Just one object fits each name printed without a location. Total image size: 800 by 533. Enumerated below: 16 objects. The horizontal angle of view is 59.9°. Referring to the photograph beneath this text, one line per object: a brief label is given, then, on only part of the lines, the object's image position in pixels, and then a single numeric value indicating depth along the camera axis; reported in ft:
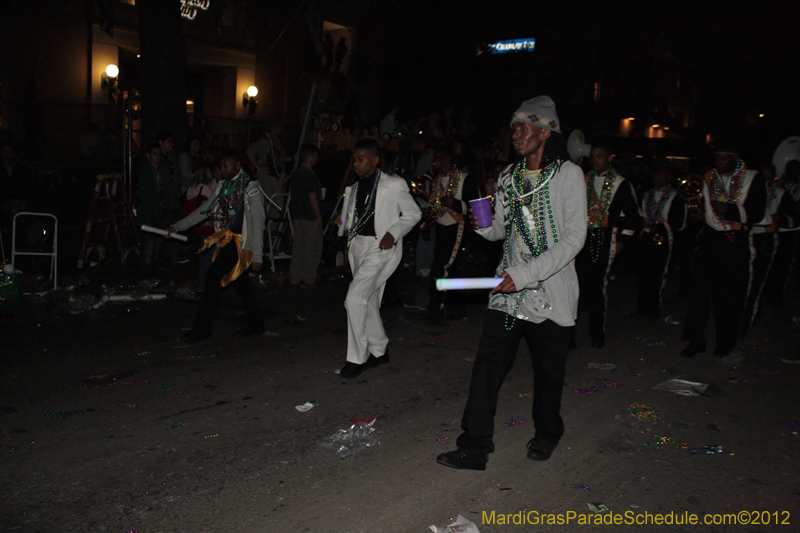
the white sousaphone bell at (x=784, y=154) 38.45
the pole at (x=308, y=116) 40.42
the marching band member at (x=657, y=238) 29.78
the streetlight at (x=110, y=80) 64.23
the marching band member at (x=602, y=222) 24.36
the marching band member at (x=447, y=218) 27.37
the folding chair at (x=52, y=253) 29.79
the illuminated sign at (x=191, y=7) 68.49
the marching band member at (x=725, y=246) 22.30
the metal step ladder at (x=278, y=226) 37.39
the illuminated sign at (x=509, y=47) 70.49
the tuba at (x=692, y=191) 24.84
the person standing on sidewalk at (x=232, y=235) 23.03
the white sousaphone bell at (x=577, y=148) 39.99
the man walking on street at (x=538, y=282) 13.75
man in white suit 20.10
